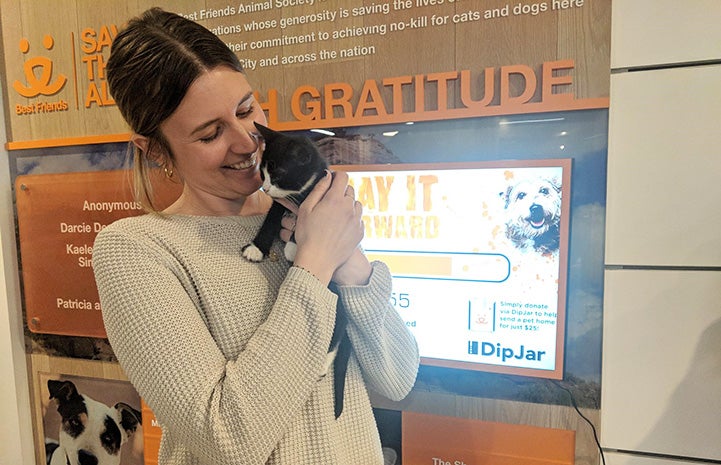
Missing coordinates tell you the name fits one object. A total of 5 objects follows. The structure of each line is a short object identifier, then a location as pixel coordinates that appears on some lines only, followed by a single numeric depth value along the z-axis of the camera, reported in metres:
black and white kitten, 0.70
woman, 0.55
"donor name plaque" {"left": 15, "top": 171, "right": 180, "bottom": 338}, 1.51
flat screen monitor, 1.09
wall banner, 1.06
